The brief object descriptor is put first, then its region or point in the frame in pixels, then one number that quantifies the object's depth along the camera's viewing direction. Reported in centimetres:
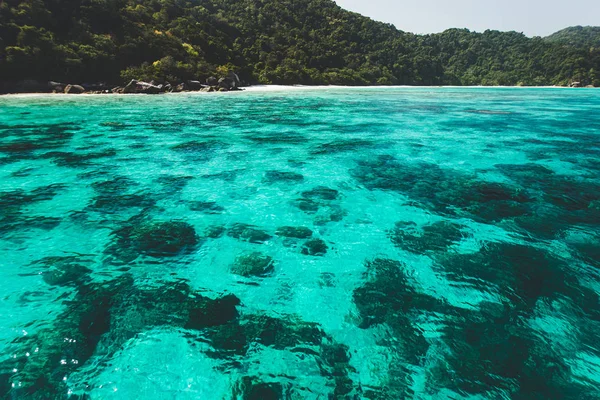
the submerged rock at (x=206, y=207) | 902
